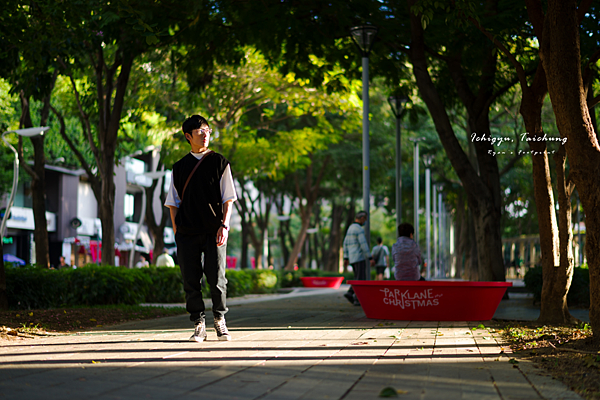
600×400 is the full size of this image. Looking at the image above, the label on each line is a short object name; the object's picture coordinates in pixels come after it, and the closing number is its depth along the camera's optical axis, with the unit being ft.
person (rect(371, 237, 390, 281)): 69.26
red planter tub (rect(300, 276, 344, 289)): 102.97
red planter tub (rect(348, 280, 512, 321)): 28.58
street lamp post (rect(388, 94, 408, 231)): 54.39
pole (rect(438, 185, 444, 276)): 137.16
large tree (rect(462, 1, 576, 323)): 27.30
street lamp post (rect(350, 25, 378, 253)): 38.19
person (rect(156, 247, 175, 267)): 62.23
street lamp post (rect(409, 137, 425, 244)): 94.22
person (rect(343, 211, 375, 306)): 41.50
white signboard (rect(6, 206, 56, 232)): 122.72
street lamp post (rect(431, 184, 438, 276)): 132.67
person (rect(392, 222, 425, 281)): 34.40
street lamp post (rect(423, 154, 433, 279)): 107.86
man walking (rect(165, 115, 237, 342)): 19.80
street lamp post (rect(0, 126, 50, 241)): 47.75
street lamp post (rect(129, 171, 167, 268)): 71.31
